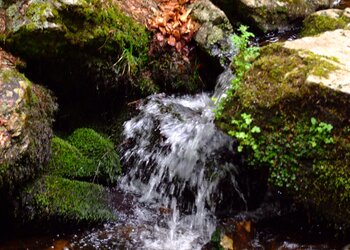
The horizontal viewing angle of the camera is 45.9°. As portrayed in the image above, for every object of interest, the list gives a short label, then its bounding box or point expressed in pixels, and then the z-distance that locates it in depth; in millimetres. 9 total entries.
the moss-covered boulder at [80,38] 4750
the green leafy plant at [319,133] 3947
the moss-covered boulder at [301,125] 3943
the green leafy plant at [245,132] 4188
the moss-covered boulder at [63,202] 4145
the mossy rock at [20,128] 3881
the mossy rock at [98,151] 4988
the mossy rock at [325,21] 6250
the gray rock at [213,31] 5953
